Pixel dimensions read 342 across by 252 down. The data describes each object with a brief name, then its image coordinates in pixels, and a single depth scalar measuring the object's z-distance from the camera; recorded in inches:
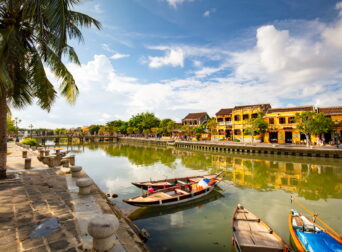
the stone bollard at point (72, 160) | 573.1
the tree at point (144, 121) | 2790.4
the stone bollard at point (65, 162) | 512.9
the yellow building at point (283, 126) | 1316.4
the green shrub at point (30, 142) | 1370.6
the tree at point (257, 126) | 1348.4
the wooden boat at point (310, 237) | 218.5
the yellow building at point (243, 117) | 1530.5
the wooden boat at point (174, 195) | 372.8
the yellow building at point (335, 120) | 1136.8
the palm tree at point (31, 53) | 225.9
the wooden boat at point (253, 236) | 224.2
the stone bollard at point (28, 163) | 474.1
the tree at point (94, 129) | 3919.8
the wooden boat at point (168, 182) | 483.8
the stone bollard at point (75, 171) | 378.0
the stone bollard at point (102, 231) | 135.1
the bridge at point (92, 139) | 2293.9
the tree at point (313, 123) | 1023.6
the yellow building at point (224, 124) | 1739.5
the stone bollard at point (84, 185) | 277.3
